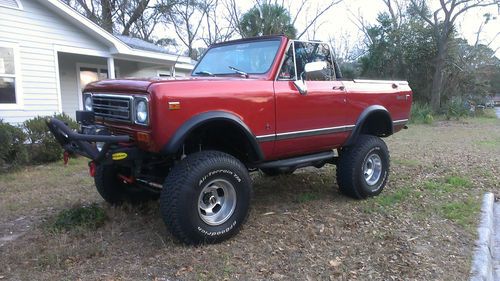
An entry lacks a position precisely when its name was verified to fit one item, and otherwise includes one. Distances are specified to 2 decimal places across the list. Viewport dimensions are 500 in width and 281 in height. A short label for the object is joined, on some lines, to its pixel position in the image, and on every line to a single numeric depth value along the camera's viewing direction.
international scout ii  3.64
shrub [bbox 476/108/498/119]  22.88
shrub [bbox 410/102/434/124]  18.48
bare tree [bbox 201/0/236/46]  30.39
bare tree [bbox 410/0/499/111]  21.58
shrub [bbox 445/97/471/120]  20.48
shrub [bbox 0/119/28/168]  7.47
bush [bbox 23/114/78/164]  8.29
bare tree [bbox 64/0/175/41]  28.61
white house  10.03
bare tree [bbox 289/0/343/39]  25.69
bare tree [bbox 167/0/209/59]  31.31
